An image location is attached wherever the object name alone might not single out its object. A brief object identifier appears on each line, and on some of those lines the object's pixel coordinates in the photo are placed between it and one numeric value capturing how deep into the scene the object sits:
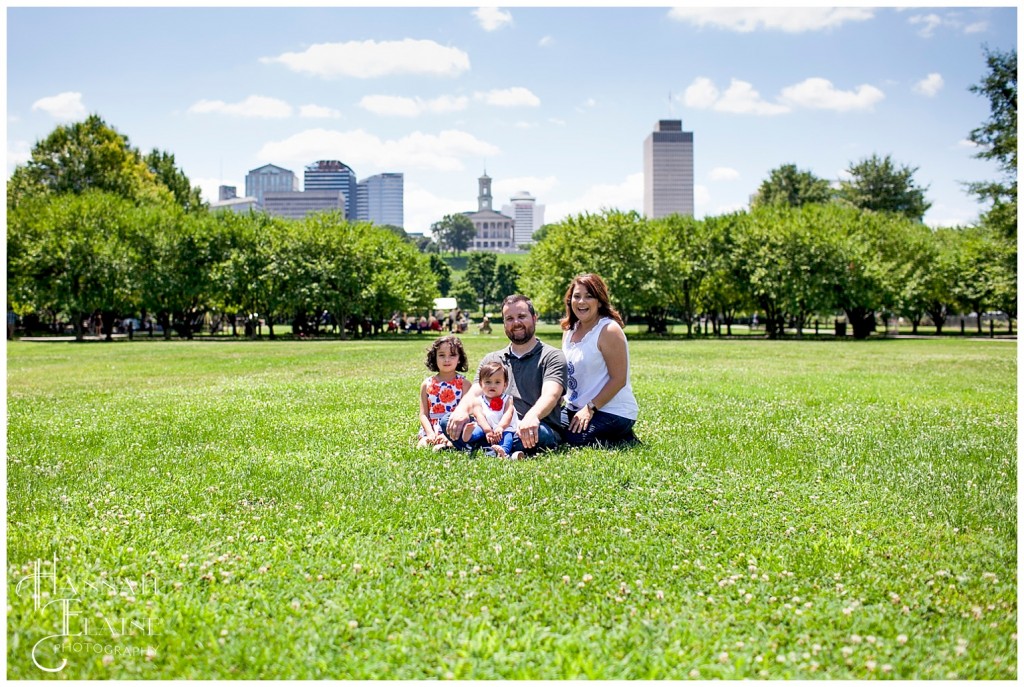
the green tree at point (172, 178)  73.19
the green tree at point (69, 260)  49.47
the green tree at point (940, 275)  57.72
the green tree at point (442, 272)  119.25
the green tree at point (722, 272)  58.28
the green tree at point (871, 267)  54.47
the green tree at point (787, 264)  54.34
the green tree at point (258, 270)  56.62
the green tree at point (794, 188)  89.06
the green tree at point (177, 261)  54.28
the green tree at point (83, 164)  60.75
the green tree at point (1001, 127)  39.59
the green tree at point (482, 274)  126.94
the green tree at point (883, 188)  81.12
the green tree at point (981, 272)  46.06
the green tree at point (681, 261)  55.62
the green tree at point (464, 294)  119.69
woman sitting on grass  9.09
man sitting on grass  8.65
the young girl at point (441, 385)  9.50
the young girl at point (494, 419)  8.77
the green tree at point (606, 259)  54.34
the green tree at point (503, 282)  123.00
